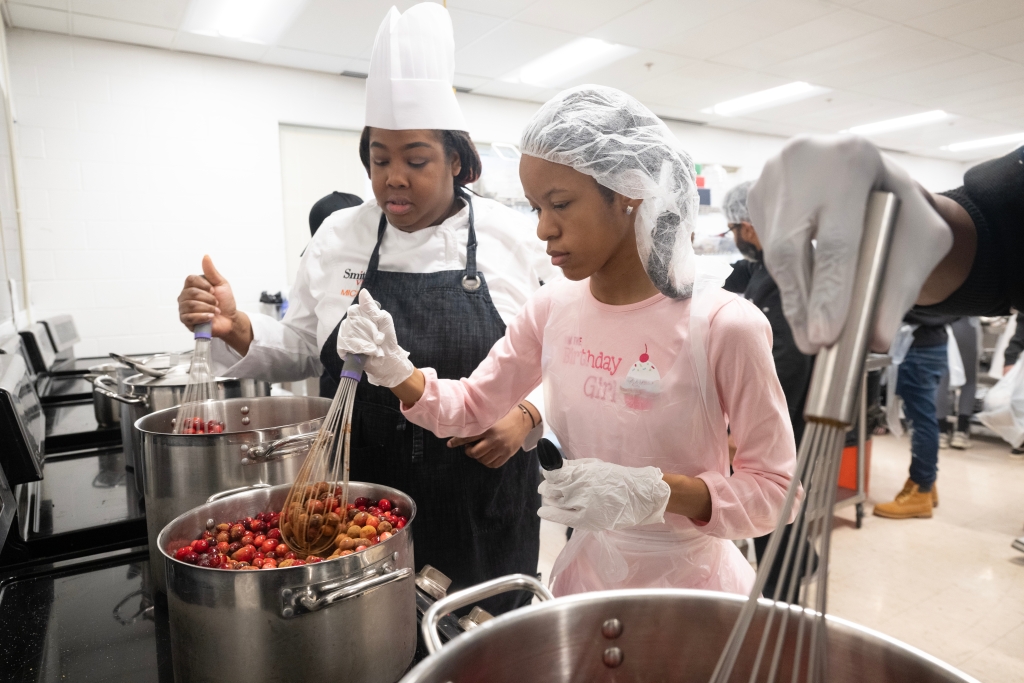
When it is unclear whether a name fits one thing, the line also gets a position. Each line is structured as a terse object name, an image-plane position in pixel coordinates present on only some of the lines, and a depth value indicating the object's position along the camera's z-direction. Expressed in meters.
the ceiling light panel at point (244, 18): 3.67
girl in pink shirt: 0.89
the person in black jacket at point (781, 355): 2.35
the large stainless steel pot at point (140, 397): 1.48
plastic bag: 2.96
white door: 4.95
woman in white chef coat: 1.36
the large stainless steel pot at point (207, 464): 0.94
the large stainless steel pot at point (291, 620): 0.64
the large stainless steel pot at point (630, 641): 0.57
